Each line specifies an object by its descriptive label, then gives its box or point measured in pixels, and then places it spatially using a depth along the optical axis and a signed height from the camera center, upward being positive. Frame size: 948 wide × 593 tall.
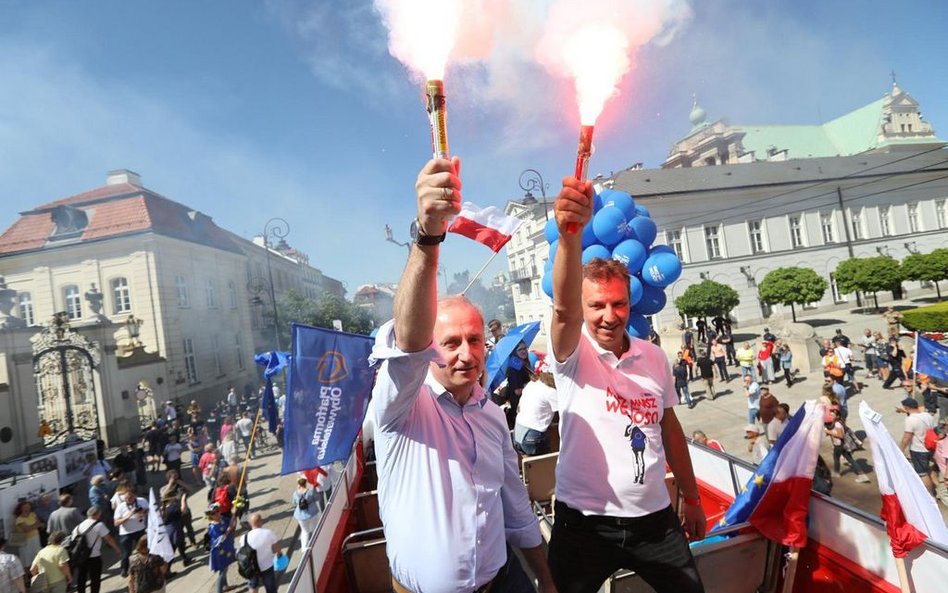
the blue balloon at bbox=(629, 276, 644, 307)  6.68 -0.12
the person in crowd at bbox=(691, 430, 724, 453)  5.91 -2.15
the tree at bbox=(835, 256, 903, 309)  28.20 -1.50
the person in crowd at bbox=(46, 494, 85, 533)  7.89 -2.53
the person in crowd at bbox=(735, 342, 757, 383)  14.39 -2.75
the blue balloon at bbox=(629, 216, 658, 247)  6.99 +0.74
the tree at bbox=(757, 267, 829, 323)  28.14 -1.60
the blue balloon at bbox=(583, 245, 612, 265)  6.63 +0.49
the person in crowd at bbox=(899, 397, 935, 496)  6.79 -2.70
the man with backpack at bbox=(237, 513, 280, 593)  6.14 -2.82
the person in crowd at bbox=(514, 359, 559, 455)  5.42 -1.35
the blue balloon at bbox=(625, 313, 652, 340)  6.71 -0.61
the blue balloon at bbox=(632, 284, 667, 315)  6.99 -0.30
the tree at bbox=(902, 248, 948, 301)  29.44 -1.55
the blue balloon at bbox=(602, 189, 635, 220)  6.93 +1.18
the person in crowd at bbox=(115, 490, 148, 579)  8.05 -2.77
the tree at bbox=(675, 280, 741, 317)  27.38 -1.60
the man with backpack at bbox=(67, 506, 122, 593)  7.22 -2.81
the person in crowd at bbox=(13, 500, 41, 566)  8.46 -2.87
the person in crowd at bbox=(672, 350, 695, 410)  13.16 -2.91
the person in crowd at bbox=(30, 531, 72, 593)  6.63 -2.80
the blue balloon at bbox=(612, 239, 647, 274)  6.70 +0.39
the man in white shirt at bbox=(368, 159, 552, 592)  1.47 -0.50
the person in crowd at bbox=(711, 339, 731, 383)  15.96 -2.86
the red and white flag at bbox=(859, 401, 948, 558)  2.38 -1.26
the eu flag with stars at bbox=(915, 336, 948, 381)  8.52 -2.07
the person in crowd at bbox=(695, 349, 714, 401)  13.98 -2.81
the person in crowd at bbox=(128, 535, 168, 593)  5.96 -2.73
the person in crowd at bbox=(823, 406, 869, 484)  7.48 -2.86
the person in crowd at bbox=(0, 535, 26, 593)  6.13 -2.61
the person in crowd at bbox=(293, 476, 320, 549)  7.11 -2.62
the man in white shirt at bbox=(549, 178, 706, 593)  2.30 -0.84
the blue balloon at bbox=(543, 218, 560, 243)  7.26 +0.95
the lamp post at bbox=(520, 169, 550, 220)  14.01 +2.93
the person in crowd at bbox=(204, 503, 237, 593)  6.81 -2.88
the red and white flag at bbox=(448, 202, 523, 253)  4.09 +0.67
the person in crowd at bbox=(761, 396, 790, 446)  6.95 -2.26
